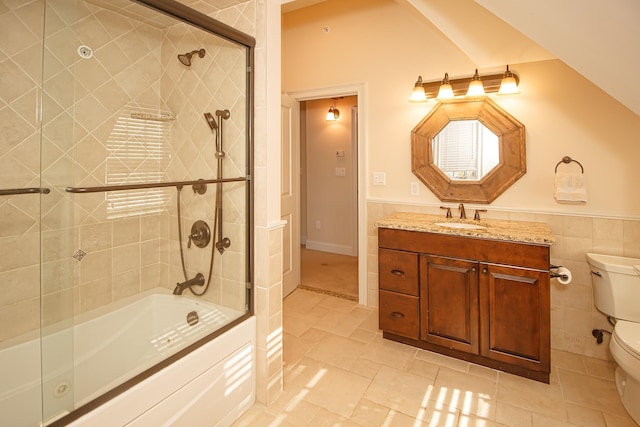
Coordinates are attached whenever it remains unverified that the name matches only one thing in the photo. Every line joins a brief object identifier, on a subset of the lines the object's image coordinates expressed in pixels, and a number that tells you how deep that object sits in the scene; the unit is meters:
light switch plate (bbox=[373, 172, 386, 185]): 3.14
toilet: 1.77
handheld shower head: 2.03
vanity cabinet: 2.11
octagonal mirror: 2.61
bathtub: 1.25
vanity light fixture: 2.44
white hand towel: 2.37
